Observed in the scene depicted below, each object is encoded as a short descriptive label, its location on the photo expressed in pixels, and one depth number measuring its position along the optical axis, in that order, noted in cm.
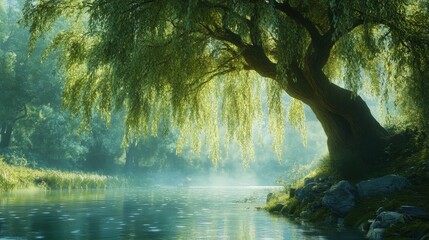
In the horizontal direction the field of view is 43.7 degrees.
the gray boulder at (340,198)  1467
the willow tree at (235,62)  1347
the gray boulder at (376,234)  1106
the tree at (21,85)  4569
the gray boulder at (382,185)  1453
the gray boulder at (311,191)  1691
